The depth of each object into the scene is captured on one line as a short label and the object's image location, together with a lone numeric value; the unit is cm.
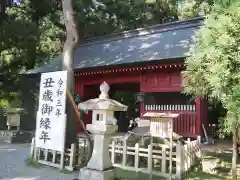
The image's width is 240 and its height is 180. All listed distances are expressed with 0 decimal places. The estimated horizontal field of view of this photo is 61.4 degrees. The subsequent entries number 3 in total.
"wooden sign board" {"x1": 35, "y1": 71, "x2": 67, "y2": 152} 506
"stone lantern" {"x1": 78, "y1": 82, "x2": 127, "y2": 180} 421
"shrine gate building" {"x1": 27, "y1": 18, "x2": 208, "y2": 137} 734
